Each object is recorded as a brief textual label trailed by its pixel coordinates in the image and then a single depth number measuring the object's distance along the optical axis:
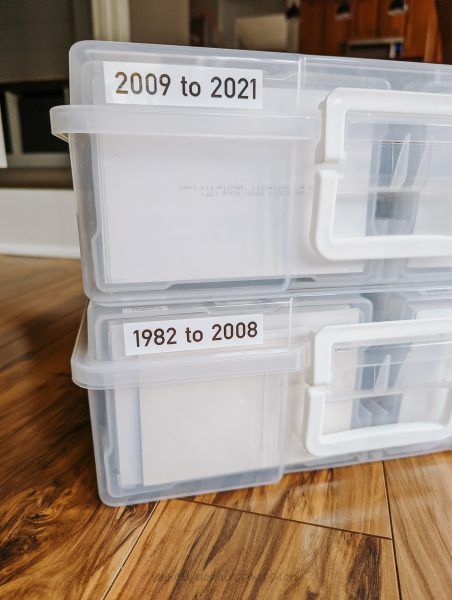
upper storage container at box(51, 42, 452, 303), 0.36
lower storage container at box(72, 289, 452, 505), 0.41
